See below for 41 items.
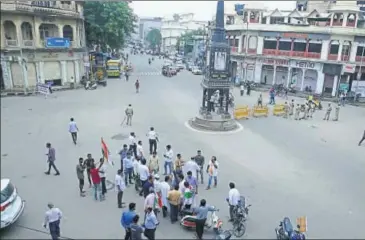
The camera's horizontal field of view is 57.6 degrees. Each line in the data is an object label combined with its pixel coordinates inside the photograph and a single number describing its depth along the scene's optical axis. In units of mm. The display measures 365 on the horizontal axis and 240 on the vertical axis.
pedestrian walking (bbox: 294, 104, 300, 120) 22984
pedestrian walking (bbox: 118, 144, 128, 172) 12336
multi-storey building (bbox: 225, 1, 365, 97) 32156
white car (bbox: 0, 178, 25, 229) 8297
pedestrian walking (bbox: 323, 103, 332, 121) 22906
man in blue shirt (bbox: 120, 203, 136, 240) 8133
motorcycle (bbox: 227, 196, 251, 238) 9172
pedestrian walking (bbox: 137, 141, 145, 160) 12797
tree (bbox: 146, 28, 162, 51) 104938
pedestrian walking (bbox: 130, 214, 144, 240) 7844
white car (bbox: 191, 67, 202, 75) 48562
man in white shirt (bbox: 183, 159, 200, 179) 11641
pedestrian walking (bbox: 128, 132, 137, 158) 14167
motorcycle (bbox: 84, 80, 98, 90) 31127
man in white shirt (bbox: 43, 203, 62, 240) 8125
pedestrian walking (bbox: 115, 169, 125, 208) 10078
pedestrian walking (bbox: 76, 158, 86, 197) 10797
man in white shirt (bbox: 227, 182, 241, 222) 9531
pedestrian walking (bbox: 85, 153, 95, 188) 11195
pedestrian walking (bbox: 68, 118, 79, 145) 15781
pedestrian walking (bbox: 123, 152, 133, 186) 11703
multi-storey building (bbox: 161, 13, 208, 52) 101812
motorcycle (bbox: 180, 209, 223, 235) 9164
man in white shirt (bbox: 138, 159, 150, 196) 10789
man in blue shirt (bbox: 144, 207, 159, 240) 8266
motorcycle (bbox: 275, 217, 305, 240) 8412
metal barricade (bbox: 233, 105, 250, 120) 22609
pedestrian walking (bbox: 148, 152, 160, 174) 11844
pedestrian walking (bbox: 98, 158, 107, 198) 10492
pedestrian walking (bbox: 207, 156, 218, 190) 11786
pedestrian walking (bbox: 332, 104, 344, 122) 23194
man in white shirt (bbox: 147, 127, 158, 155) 14984
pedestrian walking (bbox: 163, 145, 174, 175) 12574
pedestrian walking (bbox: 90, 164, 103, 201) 10406
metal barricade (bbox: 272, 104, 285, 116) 24072
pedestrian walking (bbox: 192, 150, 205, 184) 12484
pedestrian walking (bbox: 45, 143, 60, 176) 12203
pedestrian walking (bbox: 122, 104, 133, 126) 19500
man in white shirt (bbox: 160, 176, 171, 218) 9773
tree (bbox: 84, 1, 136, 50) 36500
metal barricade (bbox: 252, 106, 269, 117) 23406
